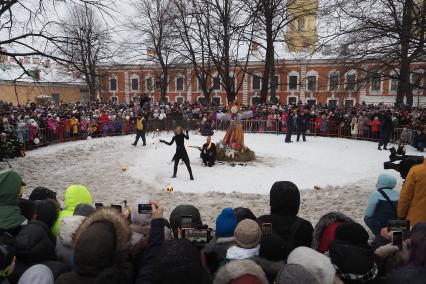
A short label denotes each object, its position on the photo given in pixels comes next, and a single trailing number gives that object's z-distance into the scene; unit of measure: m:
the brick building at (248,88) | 49.16
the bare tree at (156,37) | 42.53
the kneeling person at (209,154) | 14.09
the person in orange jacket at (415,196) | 5.23
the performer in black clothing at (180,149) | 12.34
